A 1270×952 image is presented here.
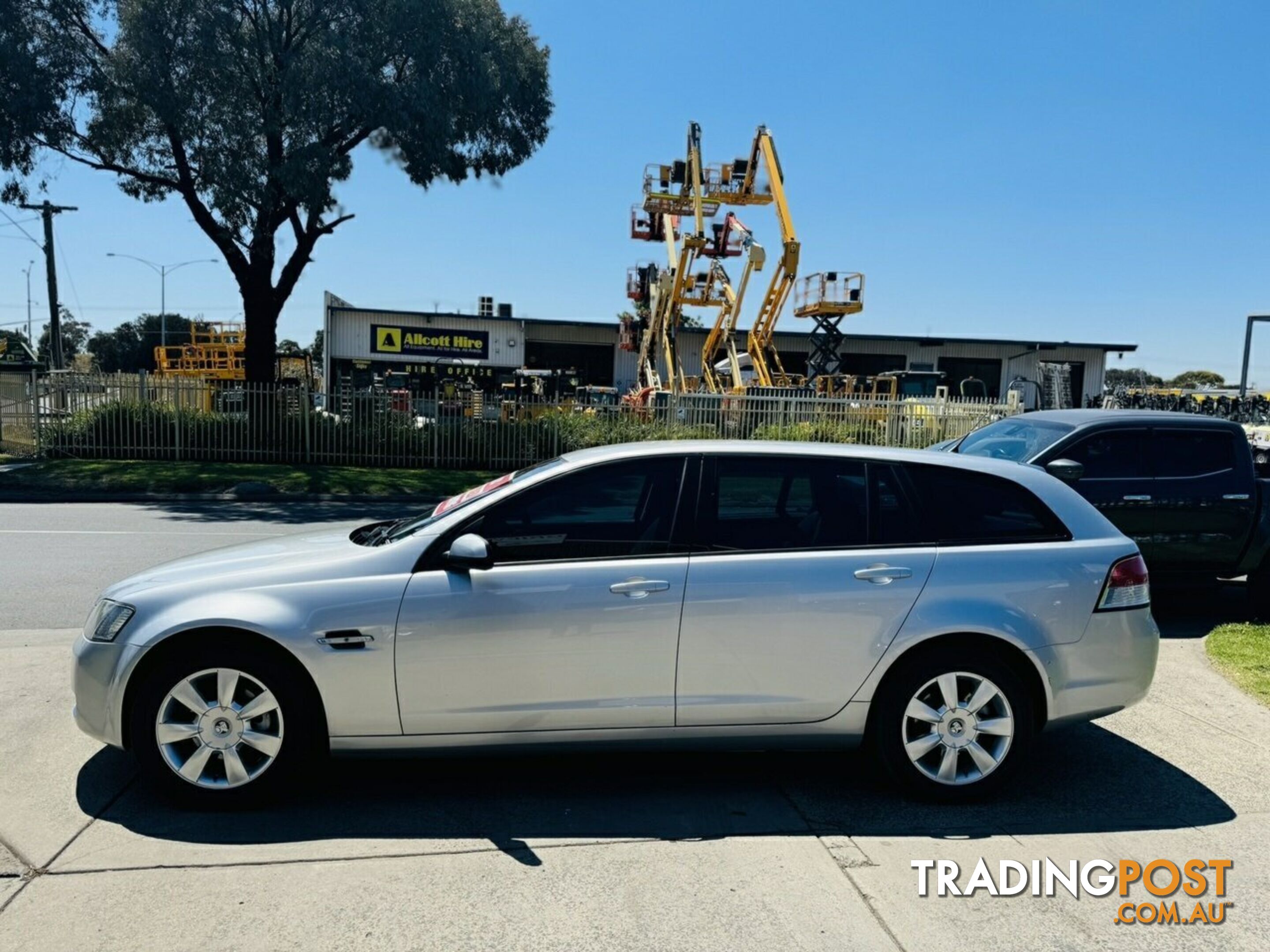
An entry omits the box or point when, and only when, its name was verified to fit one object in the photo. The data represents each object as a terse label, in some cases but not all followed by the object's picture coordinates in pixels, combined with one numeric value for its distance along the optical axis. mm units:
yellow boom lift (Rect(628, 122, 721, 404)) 32344
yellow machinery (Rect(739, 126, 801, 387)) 29891
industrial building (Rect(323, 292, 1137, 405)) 47000
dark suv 7559
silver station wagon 3844
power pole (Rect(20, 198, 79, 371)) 28172
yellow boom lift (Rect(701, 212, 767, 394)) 30984
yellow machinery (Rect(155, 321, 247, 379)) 30359
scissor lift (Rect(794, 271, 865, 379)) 32094
